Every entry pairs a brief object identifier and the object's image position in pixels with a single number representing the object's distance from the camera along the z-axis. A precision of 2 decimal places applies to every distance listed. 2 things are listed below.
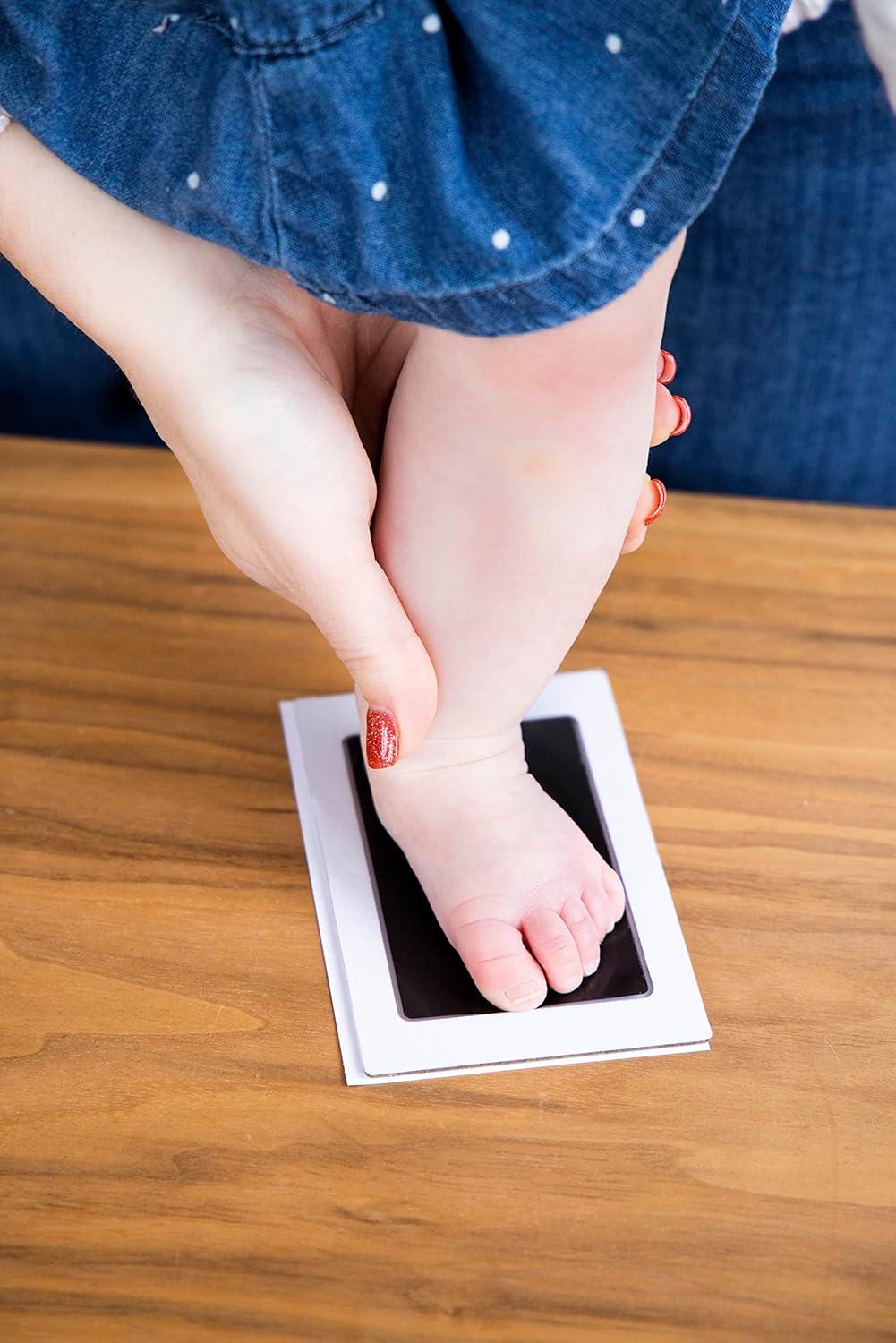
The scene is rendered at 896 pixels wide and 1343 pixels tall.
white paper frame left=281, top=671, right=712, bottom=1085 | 0.70
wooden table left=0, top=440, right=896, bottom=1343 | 0.62
